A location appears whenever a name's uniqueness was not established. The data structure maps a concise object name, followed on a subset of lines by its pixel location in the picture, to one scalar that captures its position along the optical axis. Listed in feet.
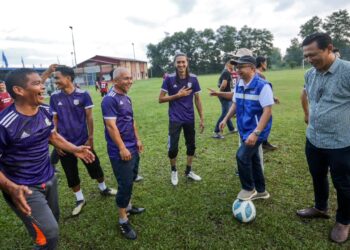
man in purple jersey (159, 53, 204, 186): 15.72
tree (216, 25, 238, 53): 303.89
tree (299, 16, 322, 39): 310.24
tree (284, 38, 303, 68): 287.05
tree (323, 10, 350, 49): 282.77
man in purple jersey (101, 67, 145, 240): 10.81
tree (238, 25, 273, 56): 309.01
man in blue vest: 11.82
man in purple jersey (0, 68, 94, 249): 7.58
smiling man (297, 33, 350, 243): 9.69
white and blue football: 11.85
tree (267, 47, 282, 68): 313.03
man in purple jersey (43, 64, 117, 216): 13.15
